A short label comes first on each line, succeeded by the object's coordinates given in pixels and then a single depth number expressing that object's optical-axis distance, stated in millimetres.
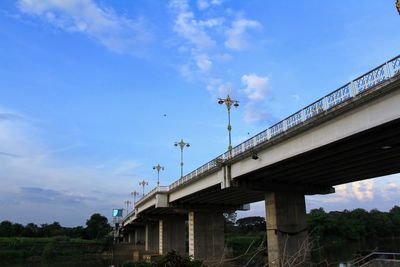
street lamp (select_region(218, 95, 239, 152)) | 37781
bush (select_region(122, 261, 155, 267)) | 40775
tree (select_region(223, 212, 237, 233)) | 122438
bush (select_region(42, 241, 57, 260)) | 85625
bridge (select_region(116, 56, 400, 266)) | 20672
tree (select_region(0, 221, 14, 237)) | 122875
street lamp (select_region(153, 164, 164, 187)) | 76919
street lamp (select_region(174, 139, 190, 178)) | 60638
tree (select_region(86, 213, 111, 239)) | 144500
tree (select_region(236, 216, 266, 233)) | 122750
